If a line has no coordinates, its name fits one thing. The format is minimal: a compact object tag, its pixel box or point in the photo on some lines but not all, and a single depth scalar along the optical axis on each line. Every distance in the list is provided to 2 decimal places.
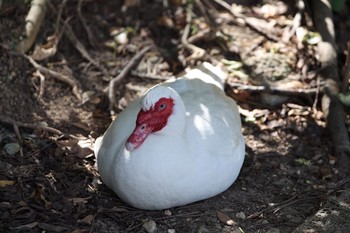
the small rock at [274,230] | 7.71
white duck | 7.50
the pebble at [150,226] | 7.54
